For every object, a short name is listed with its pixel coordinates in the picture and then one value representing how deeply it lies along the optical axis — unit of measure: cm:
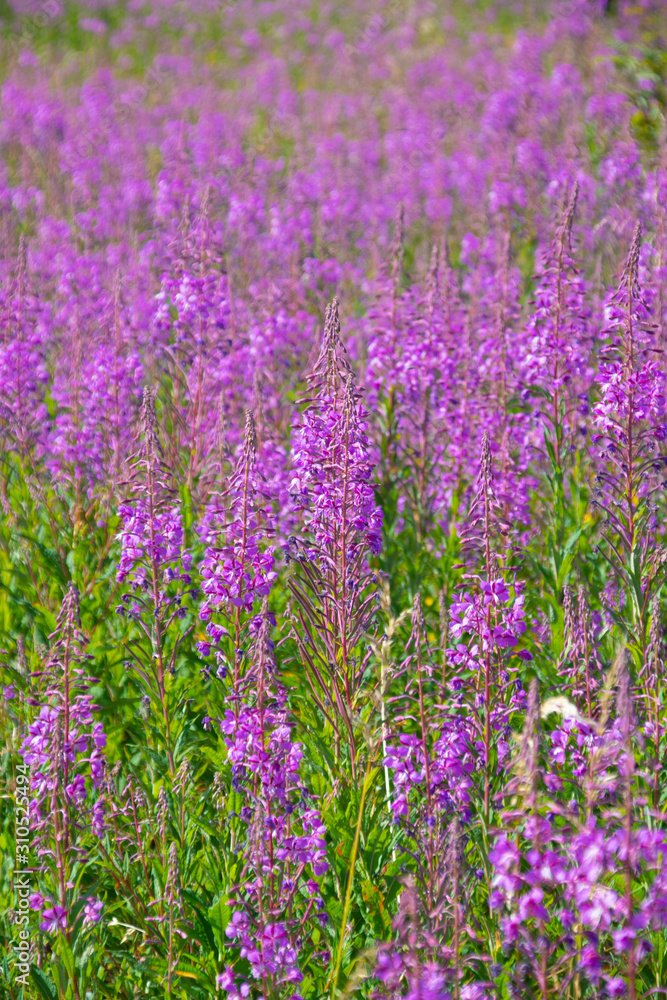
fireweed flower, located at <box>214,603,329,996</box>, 525
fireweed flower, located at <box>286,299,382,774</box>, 669
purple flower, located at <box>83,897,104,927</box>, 609
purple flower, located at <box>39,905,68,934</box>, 592
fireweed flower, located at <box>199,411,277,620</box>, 659
